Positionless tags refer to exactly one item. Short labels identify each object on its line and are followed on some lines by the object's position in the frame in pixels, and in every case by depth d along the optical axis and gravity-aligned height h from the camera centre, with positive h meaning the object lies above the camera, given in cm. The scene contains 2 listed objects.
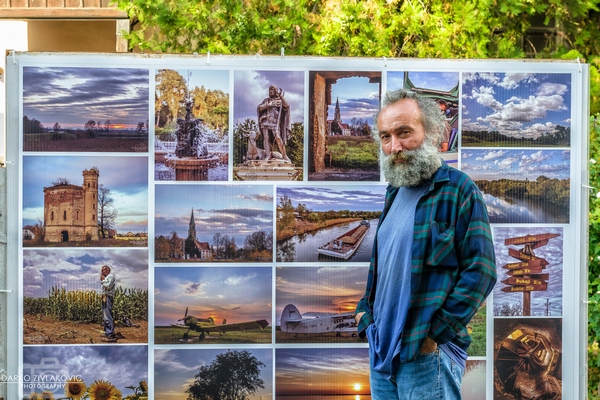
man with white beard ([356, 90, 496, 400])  278 -30
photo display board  403 -15
